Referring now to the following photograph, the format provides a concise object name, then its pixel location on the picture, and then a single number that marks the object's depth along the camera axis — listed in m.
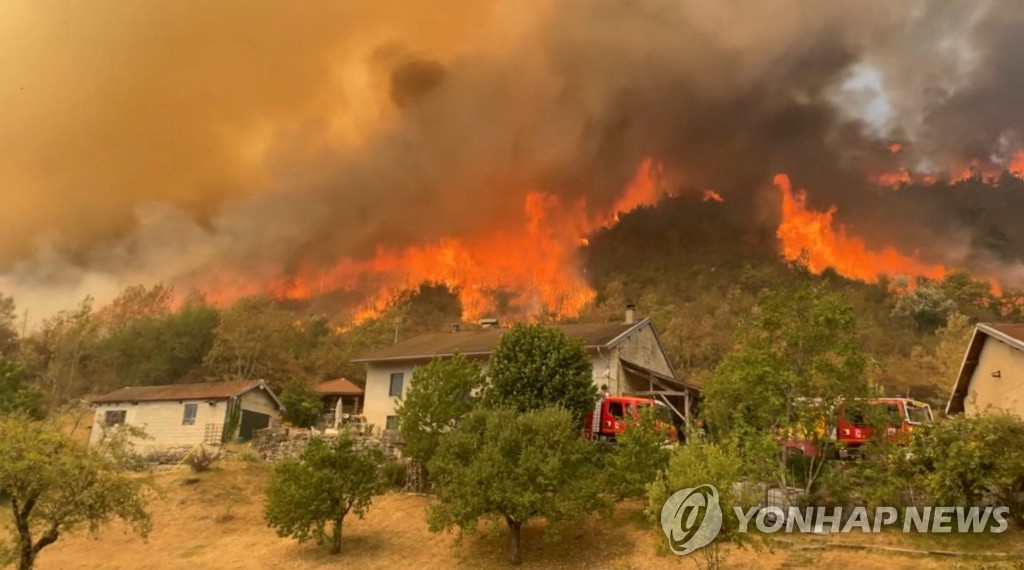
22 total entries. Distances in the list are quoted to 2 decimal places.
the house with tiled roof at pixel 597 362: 33.78
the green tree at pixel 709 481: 15.81
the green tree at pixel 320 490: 22.81
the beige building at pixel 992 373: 24.25
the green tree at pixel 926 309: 68.69
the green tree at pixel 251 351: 61.38
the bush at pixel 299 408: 43.81
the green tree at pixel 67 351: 66.50
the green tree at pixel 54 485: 18.59
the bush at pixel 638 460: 21.94
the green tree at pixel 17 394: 43.47
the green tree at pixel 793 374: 21.20
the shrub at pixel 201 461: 32.56
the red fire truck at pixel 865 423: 21.17
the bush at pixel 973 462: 17.56
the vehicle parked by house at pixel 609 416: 27.63
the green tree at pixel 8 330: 71.51
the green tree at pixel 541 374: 26.62
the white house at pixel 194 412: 39.44
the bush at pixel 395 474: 29.12
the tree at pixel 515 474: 20.14
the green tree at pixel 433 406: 27.09
